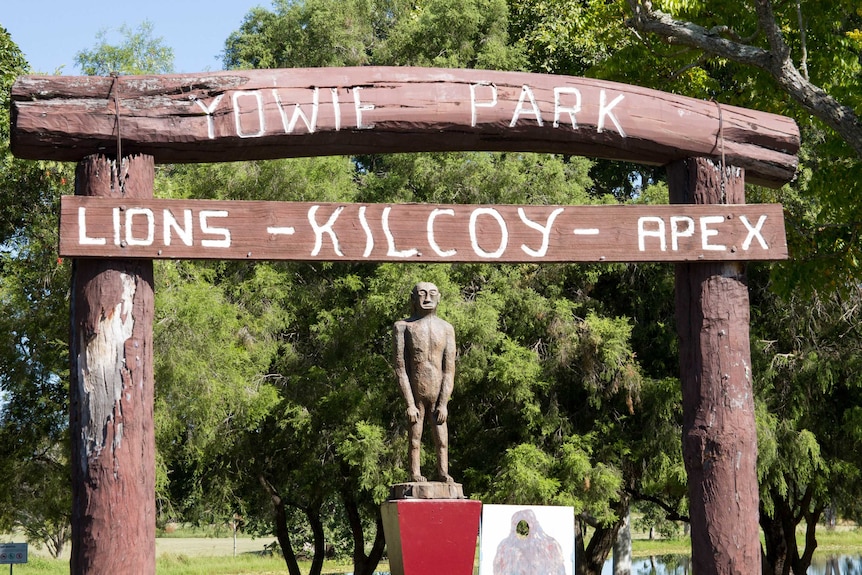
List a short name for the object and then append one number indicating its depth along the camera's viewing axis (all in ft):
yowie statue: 26.81
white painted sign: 31.55
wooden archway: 18.48
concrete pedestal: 23.04
